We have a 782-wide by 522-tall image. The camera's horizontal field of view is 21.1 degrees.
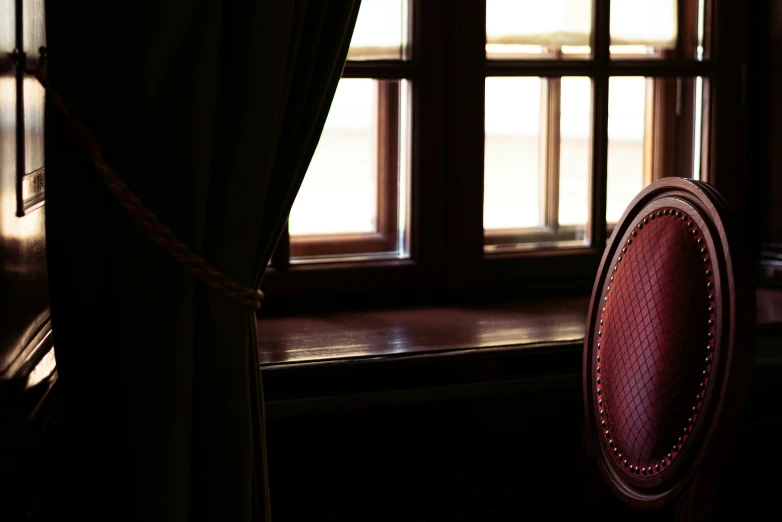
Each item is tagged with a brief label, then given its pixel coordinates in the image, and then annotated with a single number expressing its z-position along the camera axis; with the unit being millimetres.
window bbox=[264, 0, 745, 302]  3853
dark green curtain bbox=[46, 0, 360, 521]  2985
